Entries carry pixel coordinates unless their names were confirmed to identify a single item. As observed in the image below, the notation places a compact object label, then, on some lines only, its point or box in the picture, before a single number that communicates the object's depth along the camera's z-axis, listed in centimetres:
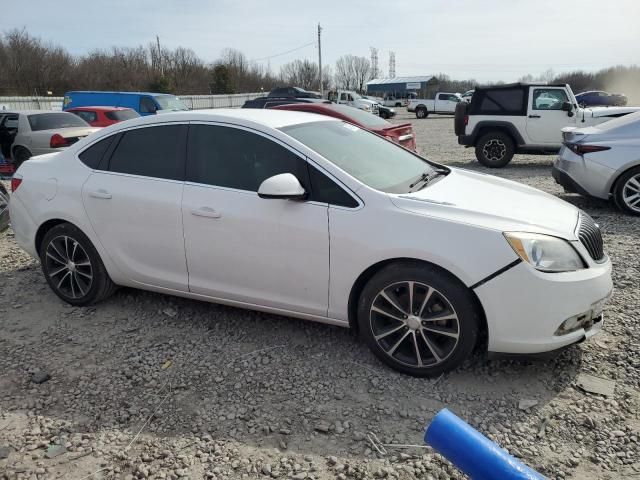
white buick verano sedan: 285
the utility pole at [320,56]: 5909
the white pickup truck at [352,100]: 3462
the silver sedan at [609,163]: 672
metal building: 7066
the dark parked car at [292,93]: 2862
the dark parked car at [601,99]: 2885
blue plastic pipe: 113
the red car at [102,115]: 1322
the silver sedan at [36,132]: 1068
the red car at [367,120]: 872
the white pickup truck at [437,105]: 4003
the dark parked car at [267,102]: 1484
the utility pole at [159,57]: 6089
